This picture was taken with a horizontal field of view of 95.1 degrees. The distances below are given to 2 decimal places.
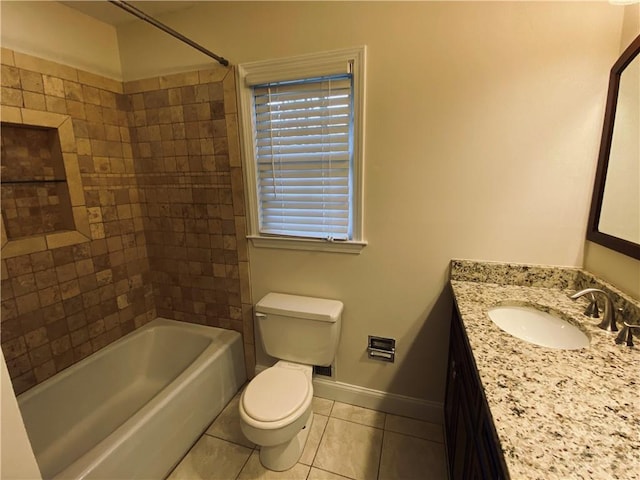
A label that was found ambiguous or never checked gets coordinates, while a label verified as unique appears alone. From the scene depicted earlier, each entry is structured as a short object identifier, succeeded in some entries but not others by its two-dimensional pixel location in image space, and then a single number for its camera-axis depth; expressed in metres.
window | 1.54
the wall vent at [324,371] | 1.93
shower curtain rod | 1.14
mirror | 1.09
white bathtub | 1.30
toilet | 1.33
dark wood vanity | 0.78
